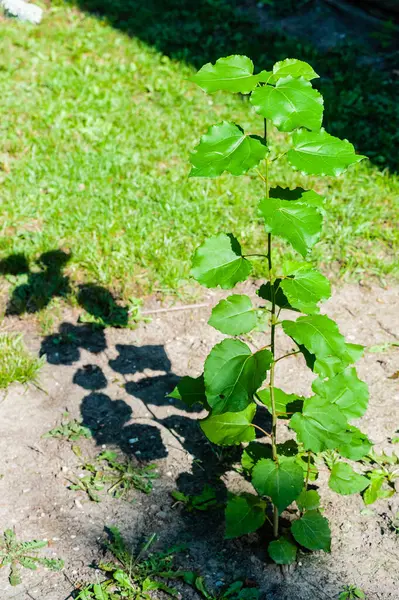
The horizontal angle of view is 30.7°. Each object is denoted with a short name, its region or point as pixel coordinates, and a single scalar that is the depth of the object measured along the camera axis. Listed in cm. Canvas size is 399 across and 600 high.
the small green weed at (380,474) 281
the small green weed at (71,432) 317
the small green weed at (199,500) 280
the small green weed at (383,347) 359
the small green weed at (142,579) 248
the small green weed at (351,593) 248
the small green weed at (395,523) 269
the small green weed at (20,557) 260
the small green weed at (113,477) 291
